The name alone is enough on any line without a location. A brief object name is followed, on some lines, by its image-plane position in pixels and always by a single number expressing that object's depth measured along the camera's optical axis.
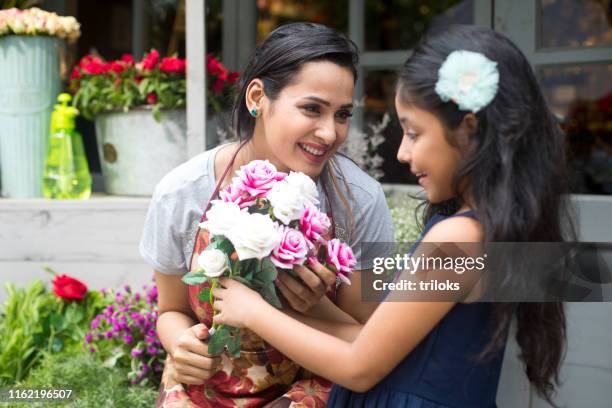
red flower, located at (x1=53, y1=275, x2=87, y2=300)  3.21
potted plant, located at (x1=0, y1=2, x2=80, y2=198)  3.63
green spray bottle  3.67
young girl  1.50
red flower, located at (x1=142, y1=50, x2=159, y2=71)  3.56
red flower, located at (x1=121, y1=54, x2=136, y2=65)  3.63
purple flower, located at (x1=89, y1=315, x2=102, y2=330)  3.08
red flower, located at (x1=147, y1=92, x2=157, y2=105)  3.57
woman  1.97
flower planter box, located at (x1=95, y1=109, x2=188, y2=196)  3.62
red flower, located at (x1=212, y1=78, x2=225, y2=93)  3.54
